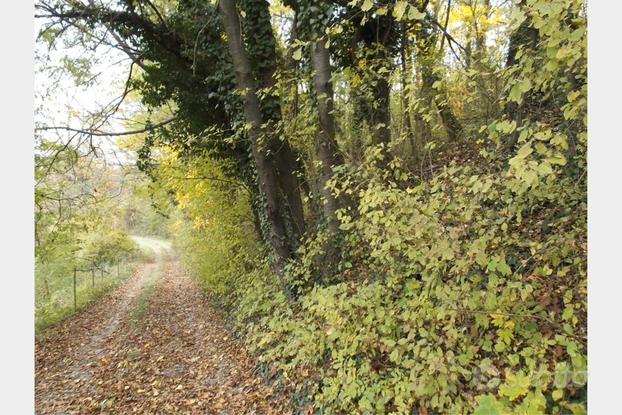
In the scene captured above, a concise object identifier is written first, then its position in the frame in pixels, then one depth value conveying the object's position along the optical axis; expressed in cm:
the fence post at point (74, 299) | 1237
